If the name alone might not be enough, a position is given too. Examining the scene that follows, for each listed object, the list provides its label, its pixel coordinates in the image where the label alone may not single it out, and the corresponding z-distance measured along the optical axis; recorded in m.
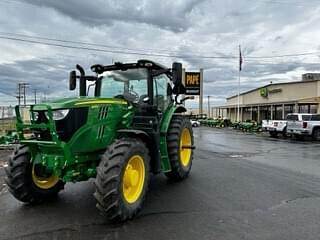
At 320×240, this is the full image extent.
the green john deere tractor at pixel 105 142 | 3.59
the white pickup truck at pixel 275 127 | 18.46
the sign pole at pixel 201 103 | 37.35
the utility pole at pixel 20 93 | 38.82
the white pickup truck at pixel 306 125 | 16.63
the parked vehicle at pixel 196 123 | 35.80
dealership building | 27.75
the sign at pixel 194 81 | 32.77
